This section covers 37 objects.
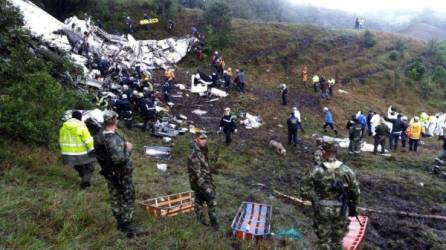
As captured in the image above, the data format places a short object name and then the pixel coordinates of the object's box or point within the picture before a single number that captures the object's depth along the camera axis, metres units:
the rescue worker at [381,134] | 16.31
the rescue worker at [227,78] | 23.78
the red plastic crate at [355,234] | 7.40
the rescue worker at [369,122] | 20.48
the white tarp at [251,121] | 19.52
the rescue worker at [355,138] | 15.60
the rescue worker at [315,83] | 27.12
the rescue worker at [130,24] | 32.53
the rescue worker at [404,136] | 18.46
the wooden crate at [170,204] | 7.54
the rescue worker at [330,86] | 26.72
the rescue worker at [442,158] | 14.38
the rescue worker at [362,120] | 18.29
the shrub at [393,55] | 35.12
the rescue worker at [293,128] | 16.22
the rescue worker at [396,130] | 17.56
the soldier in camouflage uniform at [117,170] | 5.63
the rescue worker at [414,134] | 17.61
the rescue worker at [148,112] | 15.45
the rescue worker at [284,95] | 23.32
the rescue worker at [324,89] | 25.95
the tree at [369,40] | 37.25
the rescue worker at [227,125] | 15.23
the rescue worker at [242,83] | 24.05
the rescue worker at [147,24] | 33.75
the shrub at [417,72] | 32.50
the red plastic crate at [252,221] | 7.01
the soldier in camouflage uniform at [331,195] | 5.47
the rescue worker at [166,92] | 20.36
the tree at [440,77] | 32.56
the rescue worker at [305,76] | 28.96
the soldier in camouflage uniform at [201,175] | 6.90
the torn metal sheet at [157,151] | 12.87
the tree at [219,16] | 35.01
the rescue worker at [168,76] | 21.33
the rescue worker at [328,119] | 19.84
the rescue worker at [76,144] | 7.59
